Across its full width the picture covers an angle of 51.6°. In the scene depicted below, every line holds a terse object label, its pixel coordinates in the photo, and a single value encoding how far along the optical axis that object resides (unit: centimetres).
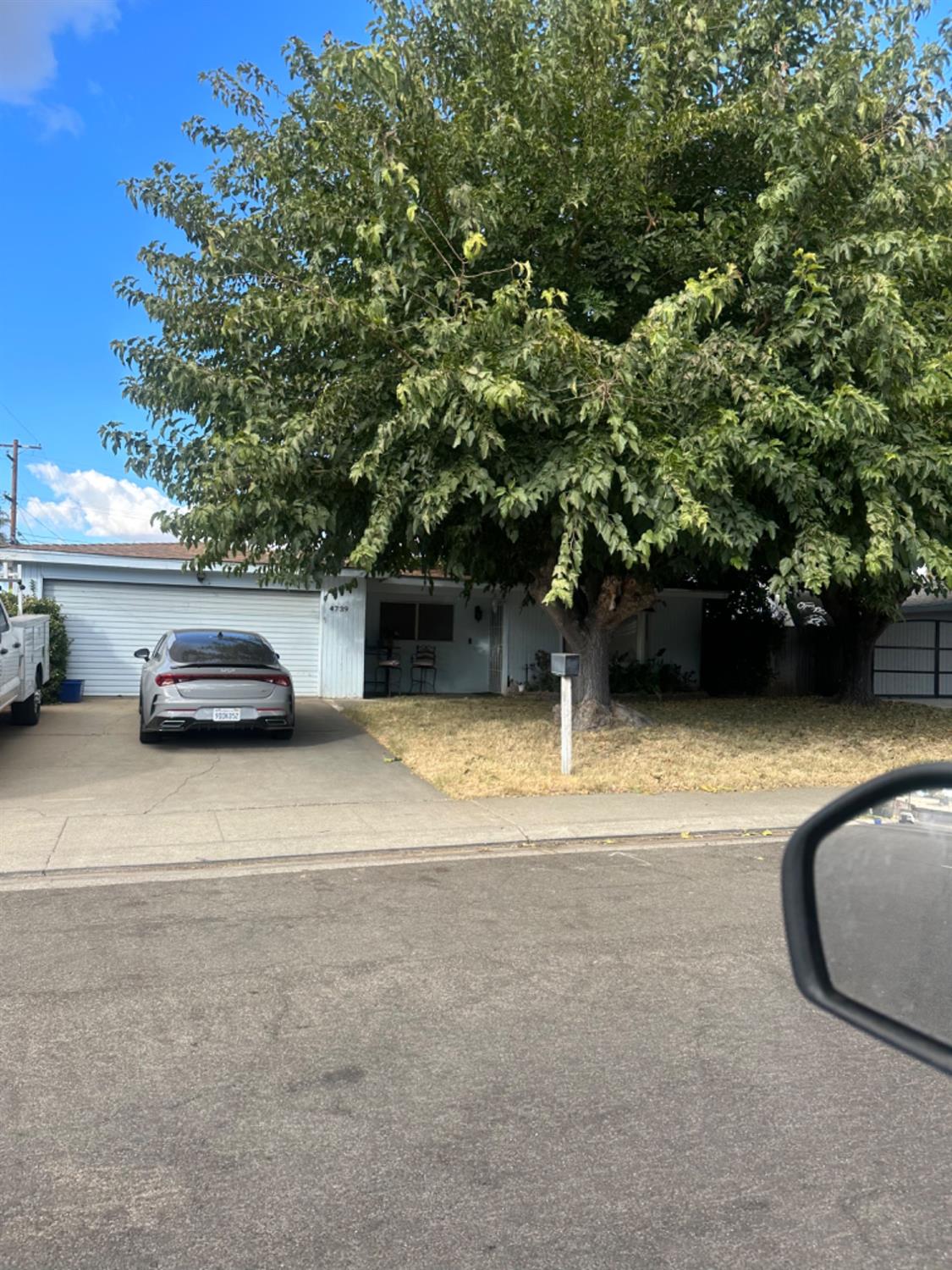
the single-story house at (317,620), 1802
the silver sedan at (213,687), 1187
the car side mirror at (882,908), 155
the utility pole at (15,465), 4306
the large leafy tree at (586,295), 909
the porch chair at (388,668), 1968
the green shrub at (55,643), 1705
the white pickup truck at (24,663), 1150
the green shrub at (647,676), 2044
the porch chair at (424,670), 2108
